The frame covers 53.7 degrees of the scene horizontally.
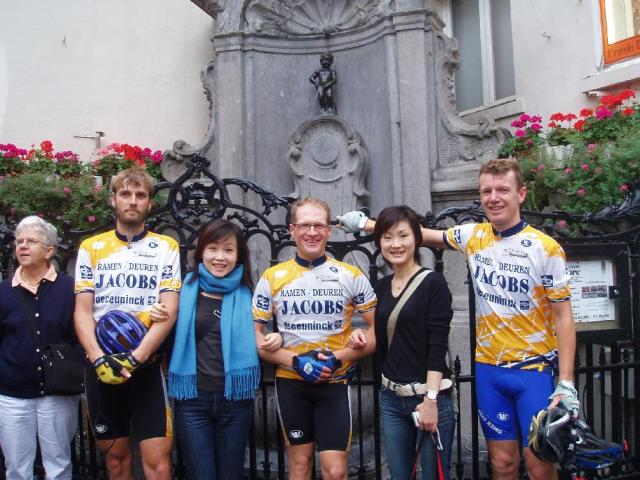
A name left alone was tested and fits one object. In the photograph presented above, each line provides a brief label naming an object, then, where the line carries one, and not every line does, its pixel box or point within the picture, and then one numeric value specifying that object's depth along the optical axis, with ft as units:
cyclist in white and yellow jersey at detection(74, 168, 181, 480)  9.39
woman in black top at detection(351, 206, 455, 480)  8.78
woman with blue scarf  9.25
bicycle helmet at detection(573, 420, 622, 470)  8.36
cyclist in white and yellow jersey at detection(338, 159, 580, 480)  8.95
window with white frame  27.78
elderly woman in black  10.06
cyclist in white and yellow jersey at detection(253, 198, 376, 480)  9.16
